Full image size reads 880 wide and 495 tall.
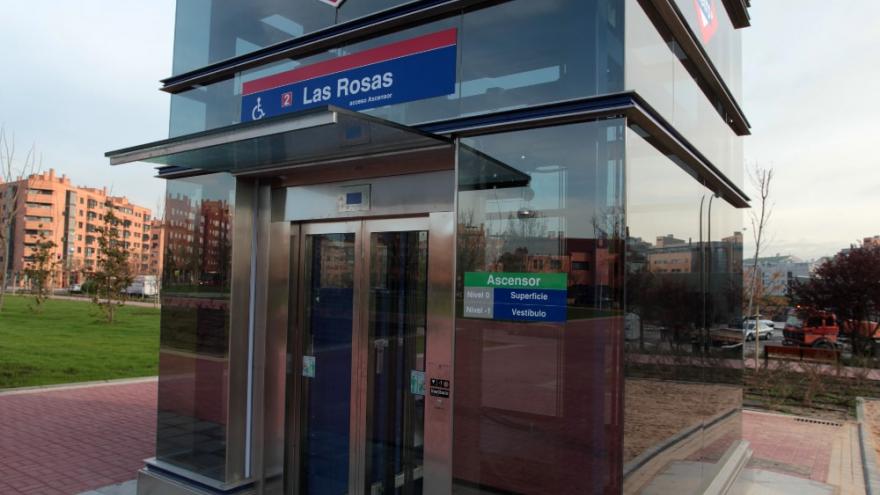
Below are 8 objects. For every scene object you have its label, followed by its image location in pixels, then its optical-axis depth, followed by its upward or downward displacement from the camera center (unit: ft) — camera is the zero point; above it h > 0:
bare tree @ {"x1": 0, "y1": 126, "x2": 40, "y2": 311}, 71.05 +7.83
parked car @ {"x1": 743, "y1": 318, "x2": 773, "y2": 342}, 100.94 -7.86
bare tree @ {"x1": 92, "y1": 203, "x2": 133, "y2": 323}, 72.08 +0.08
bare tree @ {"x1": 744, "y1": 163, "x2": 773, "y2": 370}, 58.59 +3.34
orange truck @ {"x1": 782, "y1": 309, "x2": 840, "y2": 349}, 77.51 -6.07
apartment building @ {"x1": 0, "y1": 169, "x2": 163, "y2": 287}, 312.77 +30.31
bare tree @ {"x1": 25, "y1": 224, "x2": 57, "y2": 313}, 86.74 -0.31
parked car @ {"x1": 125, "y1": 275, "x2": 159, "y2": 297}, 161.99 -4.45
